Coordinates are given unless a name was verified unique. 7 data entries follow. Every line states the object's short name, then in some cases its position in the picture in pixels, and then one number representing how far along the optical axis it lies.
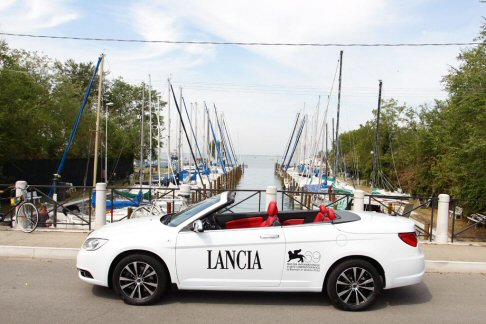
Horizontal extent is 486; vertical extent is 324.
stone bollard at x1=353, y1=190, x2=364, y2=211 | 10.92
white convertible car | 5.80
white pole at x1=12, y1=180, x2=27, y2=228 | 11.20
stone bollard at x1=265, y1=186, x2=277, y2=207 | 10.91
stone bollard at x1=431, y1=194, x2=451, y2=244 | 10.27
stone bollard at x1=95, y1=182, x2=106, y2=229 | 10.68
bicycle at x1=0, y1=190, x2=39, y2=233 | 10.35
